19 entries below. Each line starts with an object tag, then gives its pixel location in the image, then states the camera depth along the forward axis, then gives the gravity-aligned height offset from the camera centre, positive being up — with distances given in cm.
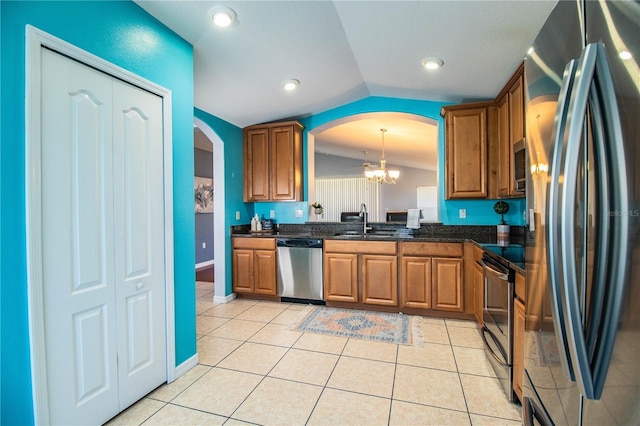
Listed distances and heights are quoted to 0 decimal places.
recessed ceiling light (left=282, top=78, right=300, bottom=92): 314 +134
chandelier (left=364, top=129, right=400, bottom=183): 609 +74
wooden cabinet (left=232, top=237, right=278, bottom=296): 392 -72
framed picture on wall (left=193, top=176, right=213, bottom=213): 626 +37
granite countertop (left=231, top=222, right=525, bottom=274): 341 -29
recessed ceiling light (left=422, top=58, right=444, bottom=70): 264 +130
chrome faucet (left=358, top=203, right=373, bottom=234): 396 -15
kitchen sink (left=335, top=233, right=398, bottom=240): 361 -32
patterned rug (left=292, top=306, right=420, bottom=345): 285 -119
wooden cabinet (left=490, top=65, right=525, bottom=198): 248 +74
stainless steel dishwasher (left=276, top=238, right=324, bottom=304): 376 -74
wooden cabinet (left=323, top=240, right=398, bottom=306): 345 -73
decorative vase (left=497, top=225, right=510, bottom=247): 306 -26
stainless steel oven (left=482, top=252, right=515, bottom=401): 186 -75
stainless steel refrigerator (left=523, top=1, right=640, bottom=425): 57 -2
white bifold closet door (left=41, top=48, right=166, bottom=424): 147 -16
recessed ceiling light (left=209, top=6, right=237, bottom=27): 198 +132
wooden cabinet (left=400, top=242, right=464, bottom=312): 323 -73
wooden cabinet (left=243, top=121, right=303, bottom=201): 407 +68
